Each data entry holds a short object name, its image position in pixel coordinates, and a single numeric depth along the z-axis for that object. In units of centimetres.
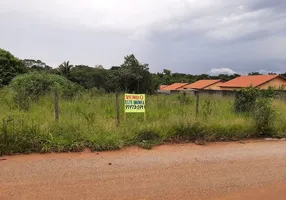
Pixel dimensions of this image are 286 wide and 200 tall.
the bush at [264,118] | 858
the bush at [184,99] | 1236
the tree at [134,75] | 4412
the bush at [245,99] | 1077
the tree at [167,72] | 9404
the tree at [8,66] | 2621
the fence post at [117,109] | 785
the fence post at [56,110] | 727
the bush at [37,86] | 1010
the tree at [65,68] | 4899
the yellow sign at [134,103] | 805
